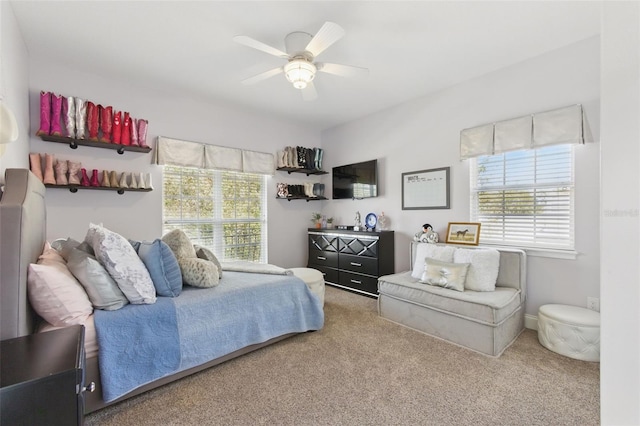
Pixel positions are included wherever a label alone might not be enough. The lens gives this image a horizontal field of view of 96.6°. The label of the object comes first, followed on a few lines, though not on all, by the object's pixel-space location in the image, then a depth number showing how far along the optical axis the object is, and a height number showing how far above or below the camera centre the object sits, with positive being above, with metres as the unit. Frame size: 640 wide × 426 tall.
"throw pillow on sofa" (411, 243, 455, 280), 3.12 -0.48
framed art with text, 3.67 +0.30
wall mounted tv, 4.48 +0.52
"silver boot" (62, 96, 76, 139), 2.92 +1.00
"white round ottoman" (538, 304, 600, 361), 2.24 -0.99
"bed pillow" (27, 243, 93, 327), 1.55 -0.47
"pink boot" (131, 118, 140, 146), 3.30 +0.92
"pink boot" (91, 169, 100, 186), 3.11 +0.38
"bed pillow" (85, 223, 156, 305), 1.87 -0.35
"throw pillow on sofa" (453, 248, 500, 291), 2.77 -0.58
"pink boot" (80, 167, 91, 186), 3.04 +0.35
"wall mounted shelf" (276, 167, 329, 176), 4.82 +0.73
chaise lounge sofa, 2.42 -0.85
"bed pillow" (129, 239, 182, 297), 2.10 -0.41
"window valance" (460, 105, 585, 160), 2.65 +0.81
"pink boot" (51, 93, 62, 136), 2.83 +0.98
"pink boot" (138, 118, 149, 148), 3.36 +0.95
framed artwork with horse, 3.30 -0.26
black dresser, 4.03 -0.69
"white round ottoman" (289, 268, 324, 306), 3.23 -0.78
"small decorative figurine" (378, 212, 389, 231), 4.35 -0.16
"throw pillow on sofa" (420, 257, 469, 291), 2.79 -0.64
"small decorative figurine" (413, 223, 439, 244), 3.55 -0.31
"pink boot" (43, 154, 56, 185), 2.81 +0.42
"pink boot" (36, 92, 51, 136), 2.77 +0.97
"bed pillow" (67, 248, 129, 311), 1.77 -0.43
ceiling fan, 2.39 +1.28
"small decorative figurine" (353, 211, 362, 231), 4.59 -0.17
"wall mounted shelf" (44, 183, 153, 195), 2.95 +0.27
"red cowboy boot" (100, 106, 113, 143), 3.13 +0.99
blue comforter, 1.71 -0.83
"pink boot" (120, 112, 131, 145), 3.24 +0.94
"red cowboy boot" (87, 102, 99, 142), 3.05 +0.98
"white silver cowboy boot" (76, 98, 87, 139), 2.97 +1.00
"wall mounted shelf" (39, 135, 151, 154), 2.89 +0.75
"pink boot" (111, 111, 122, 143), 3.19 +0.97
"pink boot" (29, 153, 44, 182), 2.77 +0.48
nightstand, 0.89 -0.57
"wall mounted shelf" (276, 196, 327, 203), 4.86 +0.24
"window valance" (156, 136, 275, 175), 3.67 +0.79
